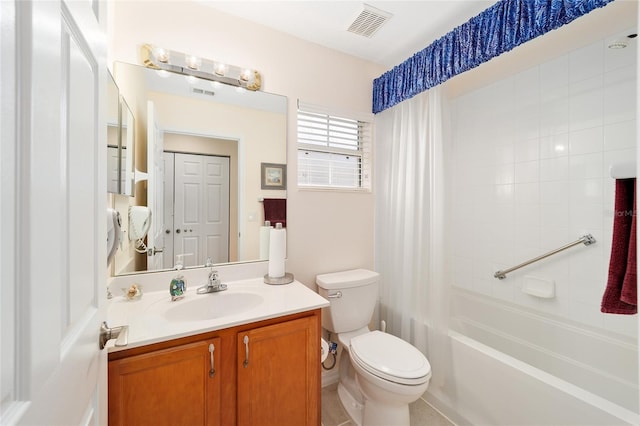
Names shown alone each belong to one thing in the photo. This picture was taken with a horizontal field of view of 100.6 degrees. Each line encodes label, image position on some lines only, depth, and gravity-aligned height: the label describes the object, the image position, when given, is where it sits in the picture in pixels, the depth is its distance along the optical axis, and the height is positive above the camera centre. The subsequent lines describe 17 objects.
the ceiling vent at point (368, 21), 1.56 +1.19
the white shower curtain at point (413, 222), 1.70 -0.06
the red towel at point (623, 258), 0.67 -0.11
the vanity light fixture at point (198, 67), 1.43 +0.83
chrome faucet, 1.44 -0.41
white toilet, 1.31 -0.79
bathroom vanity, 0.96 -0.60
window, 1.90 +0.48
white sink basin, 1.30 -0.49
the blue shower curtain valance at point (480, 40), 1.12 +0.89
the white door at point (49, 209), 0.29 +0.00
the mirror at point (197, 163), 1.41 +0.28
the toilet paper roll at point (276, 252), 1.61 -0.24
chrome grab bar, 1.63 -0.27
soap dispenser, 1.33 -0.39
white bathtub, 1.19 -0.89
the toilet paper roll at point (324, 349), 1.43 -0.76
